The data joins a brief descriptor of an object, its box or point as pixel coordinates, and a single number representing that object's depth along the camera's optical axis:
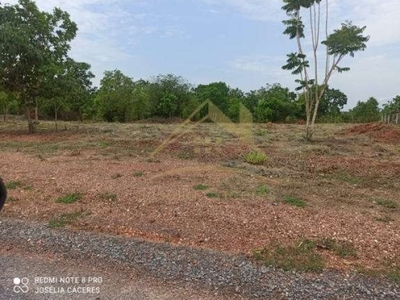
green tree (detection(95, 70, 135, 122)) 26.00
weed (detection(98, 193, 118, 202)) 5.11
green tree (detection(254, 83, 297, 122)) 31.56
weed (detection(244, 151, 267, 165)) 8.36
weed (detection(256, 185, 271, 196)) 5.55
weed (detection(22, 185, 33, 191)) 5.61
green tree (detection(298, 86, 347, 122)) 34.06
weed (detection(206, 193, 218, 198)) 5.31
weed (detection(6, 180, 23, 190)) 5.67
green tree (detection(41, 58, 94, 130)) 12.87
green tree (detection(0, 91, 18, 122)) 14.54
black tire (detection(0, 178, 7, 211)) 1.58
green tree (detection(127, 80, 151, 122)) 26.97
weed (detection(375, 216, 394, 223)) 4.41
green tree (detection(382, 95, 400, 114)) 25.78
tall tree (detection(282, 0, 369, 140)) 11.99
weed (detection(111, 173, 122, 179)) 6.42
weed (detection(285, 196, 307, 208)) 5.00
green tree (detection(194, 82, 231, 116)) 34.91
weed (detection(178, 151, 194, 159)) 8.88
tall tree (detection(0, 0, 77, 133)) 11.22
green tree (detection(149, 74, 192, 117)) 31.20
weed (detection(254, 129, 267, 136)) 15.49
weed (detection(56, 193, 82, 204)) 5.01
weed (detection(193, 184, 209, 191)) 5.74
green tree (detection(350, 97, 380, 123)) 31.04
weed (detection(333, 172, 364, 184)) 6.79
